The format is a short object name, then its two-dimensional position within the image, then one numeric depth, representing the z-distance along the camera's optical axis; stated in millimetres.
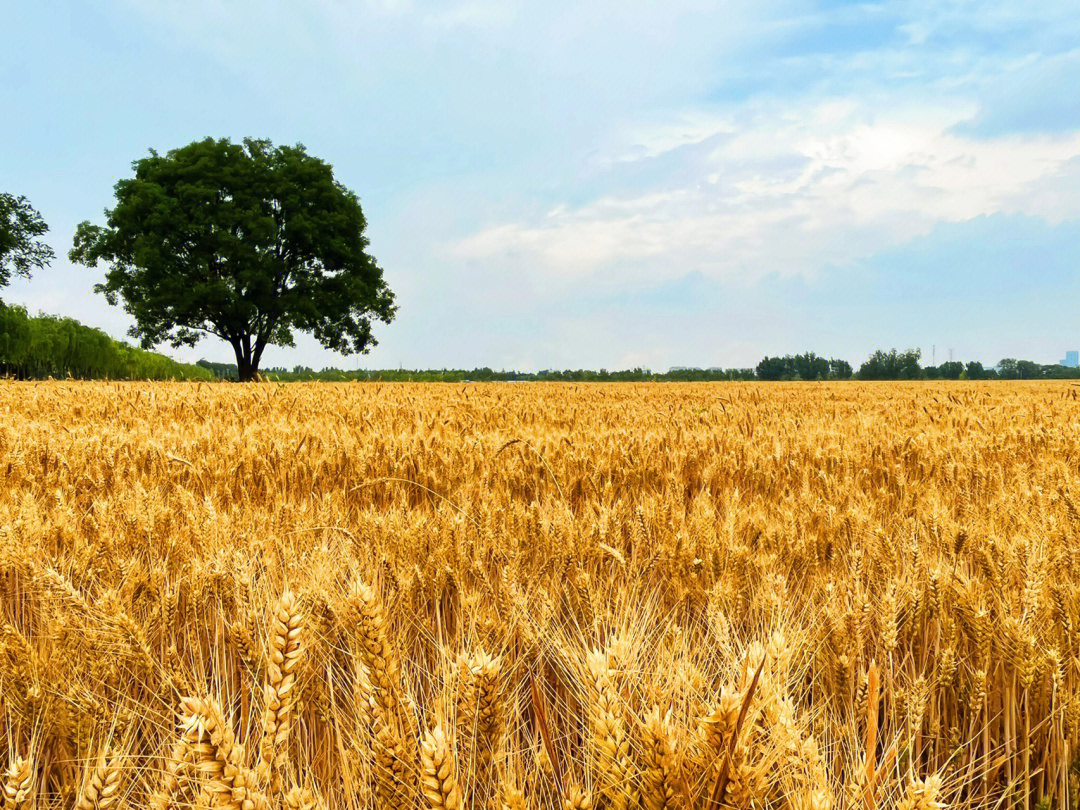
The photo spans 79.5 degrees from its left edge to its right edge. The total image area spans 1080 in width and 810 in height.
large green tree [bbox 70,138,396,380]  30250
